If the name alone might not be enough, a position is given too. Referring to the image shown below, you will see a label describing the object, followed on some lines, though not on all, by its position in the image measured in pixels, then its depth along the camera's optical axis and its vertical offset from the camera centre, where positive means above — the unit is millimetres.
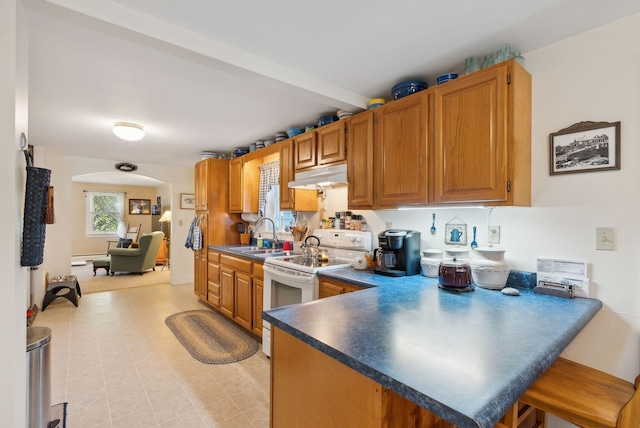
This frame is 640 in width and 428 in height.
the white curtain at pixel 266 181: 3854 +462
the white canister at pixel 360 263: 2387 -369
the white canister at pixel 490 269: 1733 -300
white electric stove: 2354 -425
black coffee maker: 2139 -267
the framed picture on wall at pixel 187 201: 5875 +297
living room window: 8820 +106
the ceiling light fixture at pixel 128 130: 3199 +918
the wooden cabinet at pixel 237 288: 3076 -837
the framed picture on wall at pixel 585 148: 1506 +368
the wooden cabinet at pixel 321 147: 2607 +659
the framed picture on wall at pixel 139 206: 9281 +302
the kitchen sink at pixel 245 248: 3778 -414
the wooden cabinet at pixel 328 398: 906 -621
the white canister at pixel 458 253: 2037 -244
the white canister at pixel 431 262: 2057 -309
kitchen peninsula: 758 -424
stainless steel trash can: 1654 -927
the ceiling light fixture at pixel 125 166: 5301 +877
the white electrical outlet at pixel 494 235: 1912 -113
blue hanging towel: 4500 -318
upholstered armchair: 6395 -876
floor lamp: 7545 -28
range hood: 2559 +356
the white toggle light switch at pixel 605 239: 1515 -108
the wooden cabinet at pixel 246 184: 4168 +462
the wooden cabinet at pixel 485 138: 1611 +457
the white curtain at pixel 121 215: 9117 +22
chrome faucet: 3805 -297
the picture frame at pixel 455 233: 2080 -114
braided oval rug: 2828 -1308
